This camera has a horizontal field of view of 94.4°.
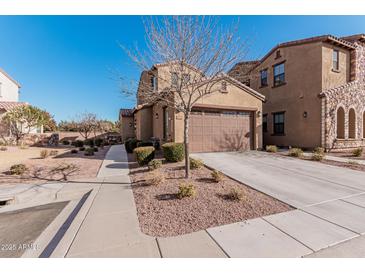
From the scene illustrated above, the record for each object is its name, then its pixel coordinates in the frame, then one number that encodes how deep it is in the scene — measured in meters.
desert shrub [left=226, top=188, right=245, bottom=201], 4.26
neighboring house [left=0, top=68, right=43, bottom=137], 19.02
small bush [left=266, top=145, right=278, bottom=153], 11.30
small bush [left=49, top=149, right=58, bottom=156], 11.63
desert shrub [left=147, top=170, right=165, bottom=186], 5.51
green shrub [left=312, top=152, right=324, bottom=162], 8.77
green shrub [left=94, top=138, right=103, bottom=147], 18.93
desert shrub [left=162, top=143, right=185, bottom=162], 8.24
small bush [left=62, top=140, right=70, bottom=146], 21.62
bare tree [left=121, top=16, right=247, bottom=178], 5.36
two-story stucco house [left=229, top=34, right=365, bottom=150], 11.94
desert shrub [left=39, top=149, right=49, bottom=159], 10.39
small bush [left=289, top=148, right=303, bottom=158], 9.80
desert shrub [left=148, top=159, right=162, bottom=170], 7.24
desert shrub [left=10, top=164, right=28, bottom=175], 7.34
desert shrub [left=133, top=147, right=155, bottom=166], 8.37
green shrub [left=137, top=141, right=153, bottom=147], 12.10
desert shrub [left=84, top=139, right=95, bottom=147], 19.43
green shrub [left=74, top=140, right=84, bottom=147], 18.41
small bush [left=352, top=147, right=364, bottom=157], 9.90
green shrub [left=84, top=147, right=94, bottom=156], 11.62
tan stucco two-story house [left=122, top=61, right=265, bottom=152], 10.45
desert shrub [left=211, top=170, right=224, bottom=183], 5.67
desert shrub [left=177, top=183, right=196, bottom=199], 4.46
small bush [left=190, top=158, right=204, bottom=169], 7.12
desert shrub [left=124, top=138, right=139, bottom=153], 13.05
